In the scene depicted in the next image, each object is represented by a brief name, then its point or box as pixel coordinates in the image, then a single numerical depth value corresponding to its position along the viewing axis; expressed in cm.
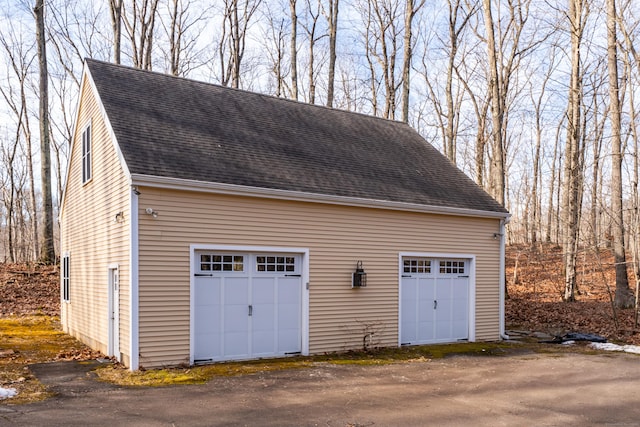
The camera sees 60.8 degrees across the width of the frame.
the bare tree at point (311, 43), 2670
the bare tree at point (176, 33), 2731
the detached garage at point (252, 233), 941
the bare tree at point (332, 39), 2400
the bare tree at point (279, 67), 2973
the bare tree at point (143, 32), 2516
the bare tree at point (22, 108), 3142
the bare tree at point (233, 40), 2697
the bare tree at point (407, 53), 2244
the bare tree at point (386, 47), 2645
